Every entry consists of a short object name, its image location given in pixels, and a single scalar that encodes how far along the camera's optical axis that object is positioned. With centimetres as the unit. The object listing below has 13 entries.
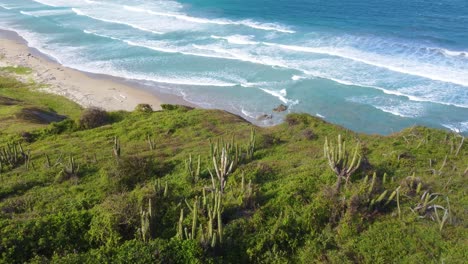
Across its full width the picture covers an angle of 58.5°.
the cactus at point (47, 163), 1790
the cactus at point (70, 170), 1681
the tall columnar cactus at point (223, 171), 1401
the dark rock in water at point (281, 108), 3328
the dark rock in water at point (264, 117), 3216
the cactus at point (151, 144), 2064
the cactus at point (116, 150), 1781
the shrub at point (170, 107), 2914
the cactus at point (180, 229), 1178
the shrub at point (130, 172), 1577
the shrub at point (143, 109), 2888
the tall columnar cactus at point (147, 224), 1187
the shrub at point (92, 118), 2592
